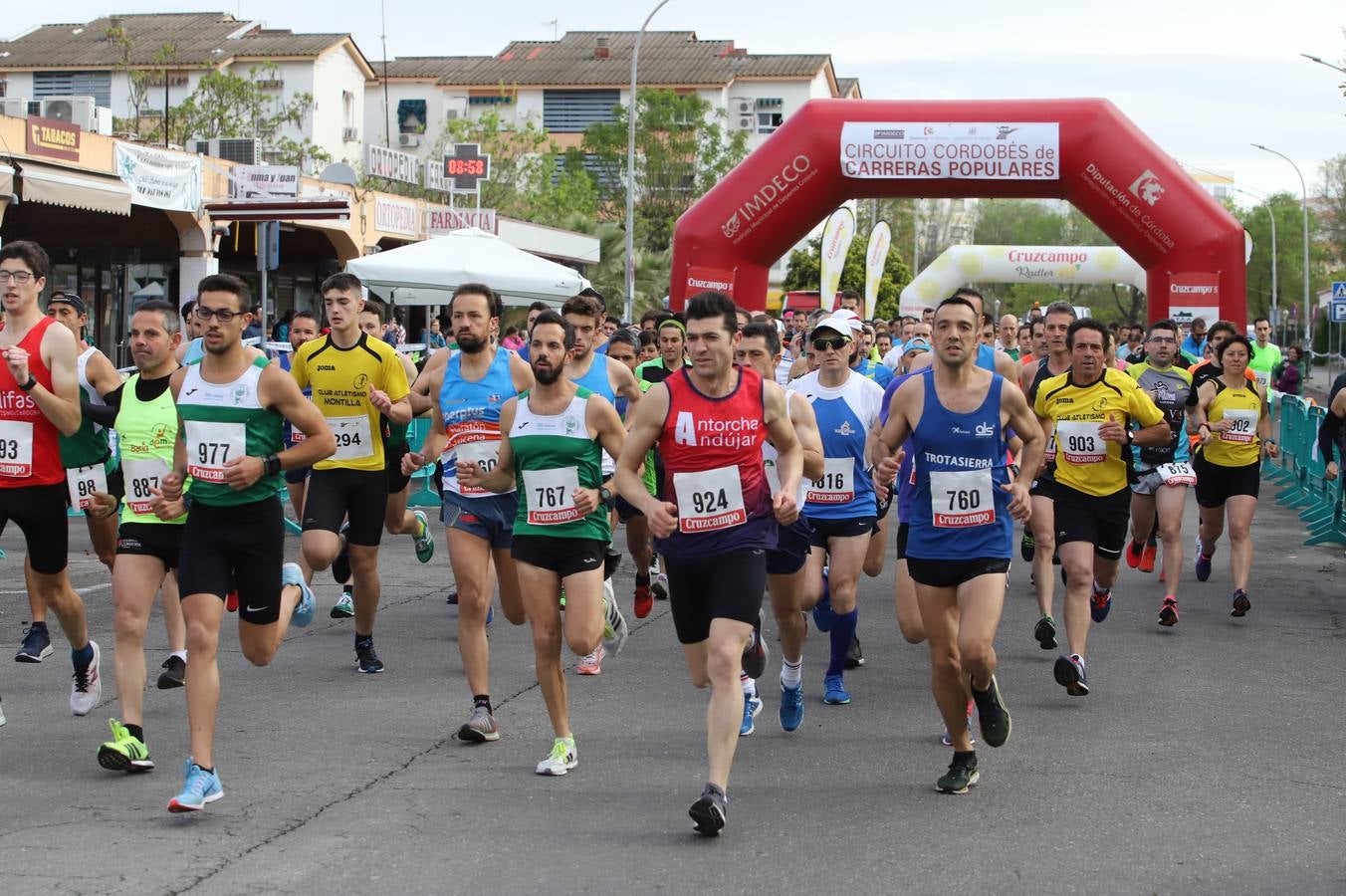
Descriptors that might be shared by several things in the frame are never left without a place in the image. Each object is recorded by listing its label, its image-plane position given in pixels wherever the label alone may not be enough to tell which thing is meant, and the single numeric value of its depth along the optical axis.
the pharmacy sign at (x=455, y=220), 27.05
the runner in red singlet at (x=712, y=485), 6.20
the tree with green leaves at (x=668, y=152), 65.44
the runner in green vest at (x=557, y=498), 6.79
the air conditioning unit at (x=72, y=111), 24.27
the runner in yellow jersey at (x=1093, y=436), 9.12
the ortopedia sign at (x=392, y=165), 38.66
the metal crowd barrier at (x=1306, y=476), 15.77
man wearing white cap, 8.51
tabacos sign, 21.27
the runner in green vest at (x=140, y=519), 6.70
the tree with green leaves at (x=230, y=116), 39.41
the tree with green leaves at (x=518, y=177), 49.75
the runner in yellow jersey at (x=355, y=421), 8.80
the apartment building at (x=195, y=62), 60.97
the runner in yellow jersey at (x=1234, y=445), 11.69
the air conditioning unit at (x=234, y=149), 30.80
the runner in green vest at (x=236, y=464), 6.48
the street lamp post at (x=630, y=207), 36.56
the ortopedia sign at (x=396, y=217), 33.81
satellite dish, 26.58
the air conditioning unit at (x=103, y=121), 25.88
